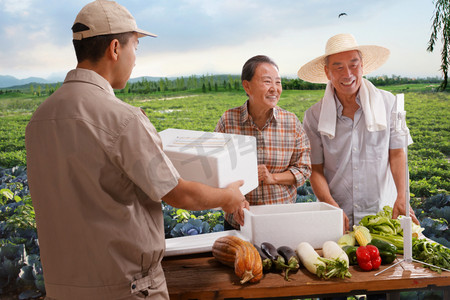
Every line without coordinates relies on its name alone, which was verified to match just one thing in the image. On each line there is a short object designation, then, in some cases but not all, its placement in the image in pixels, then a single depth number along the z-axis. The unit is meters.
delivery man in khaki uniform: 1.27
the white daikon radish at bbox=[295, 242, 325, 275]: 1.75
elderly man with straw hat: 2.49
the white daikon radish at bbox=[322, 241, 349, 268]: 1.78
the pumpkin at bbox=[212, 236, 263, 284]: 1.69
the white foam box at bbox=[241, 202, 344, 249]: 1.96
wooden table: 1.67
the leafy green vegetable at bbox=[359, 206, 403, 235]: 2.09
